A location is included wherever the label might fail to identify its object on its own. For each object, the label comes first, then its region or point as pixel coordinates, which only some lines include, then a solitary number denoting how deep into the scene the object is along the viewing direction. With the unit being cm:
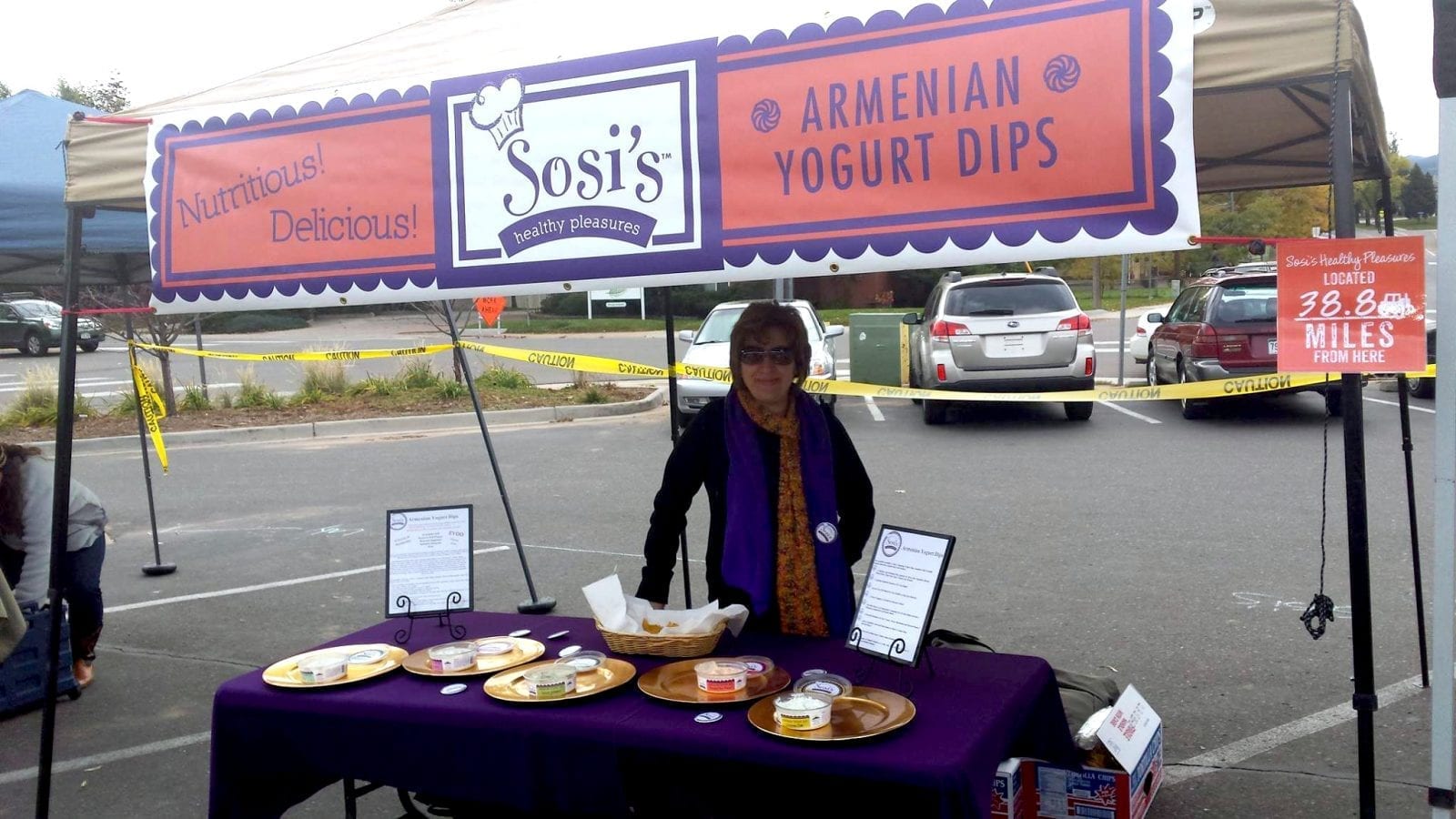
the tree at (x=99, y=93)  5278
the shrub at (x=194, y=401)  1581
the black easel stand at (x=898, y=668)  271
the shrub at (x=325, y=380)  1662
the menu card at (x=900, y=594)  267
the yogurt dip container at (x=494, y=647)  319
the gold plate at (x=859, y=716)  243
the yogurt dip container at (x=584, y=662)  296
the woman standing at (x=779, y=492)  334
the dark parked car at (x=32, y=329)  2872
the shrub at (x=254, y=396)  1598
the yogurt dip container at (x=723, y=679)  272
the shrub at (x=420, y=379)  1706
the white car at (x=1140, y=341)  1823
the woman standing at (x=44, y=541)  497
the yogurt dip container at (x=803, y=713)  245
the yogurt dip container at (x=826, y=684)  270
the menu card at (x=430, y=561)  346
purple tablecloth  237
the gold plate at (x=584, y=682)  279
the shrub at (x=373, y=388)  1658
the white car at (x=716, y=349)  1283
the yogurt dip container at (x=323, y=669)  301
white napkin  315
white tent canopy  267
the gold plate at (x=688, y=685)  270
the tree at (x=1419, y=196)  5242
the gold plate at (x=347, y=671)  300
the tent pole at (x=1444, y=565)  266
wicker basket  308
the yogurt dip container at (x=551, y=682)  276
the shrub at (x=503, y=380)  1747
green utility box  1565
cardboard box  299
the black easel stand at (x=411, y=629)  345
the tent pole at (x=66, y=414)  385
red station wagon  1213
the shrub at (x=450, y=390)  1636
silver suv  1216
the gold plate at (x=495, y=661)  304
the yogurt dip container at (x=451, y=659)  302
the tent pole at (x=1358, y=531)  269
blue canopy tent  480
